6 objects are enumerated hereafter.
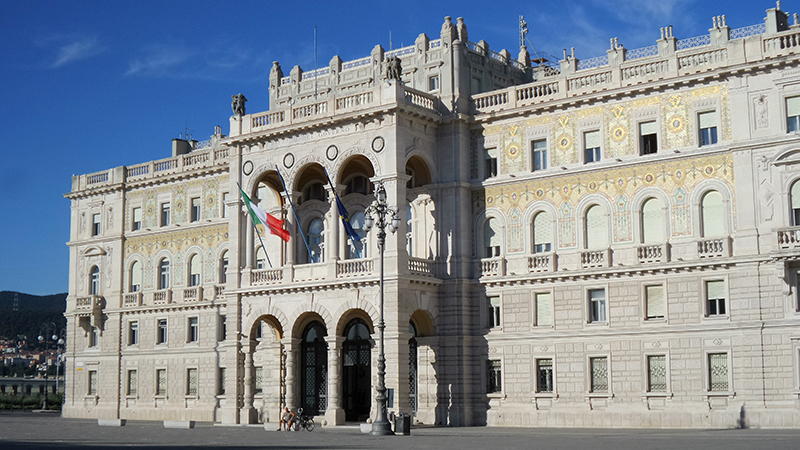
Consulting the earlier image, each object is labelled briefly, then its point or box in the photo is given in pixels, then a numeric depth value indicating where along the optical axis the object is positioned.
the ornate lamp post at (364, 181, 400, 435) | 41.34
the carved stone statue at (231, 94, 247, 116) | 57.03
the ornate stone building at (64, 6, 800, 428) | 43.78
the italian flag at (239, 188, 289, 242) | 53.03
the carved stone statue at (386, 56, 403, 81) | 51.19
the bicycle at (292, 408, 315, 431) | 46.35
